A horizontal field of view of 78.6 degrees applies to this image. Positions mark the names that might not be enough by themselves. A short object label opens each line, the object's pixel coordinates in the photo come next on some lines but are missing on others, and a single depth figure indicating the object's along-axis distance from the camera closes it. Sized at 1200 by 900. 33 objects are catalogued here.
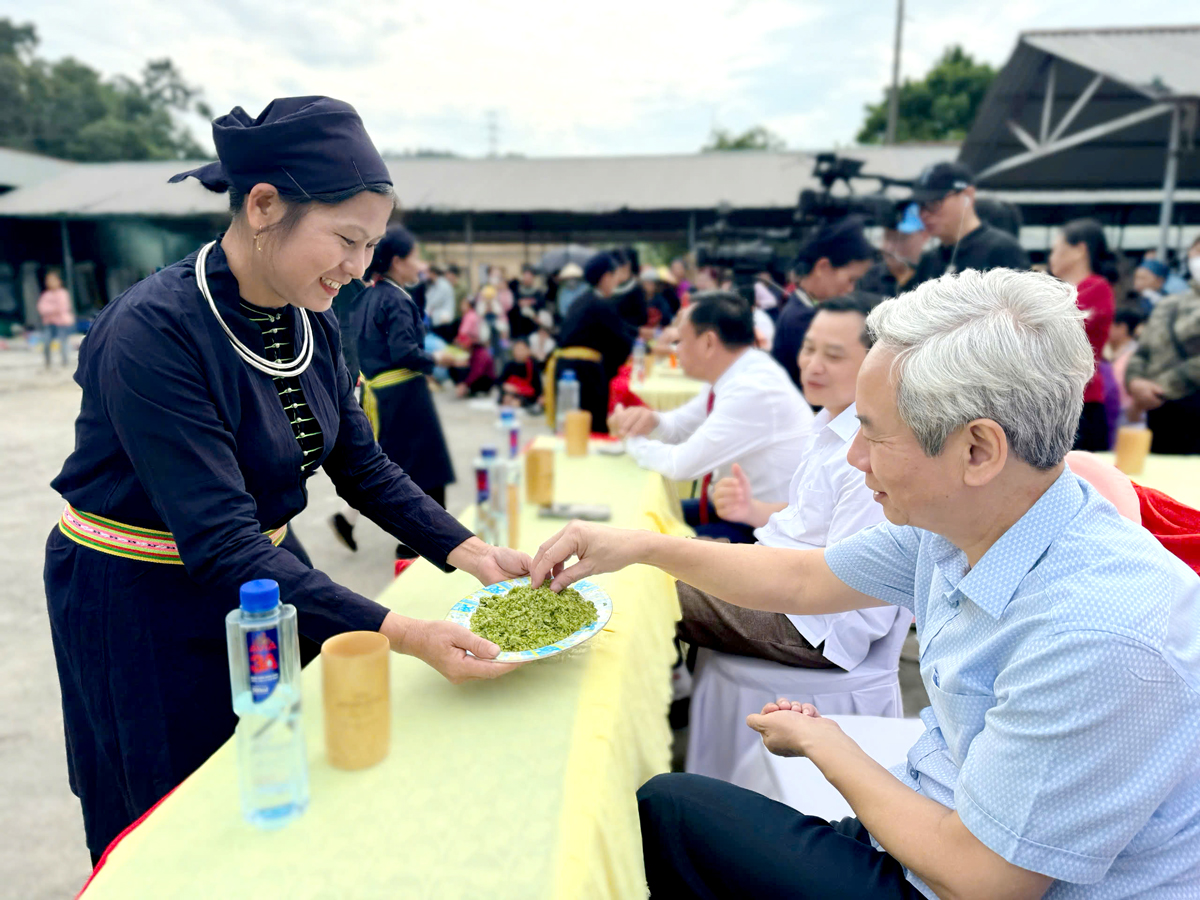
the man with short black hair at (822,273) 4.13
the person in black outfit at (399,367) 4.23
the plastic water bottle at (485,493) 2.01
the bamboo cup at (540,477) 2.40
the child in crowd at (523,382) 9.81
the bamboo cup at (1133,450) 2.93
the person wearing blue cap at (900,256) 4.66
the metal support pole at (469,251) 15.84
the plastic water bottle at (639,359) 6.32
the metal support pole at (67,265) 17.14
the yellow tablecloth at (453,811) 0.88
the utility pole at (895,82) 19.69
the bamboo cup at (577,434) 3.18
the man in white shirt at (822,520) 1.97
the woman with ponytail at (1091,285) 3.73
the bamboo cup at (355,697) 1.03
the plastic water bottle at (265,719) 0.95
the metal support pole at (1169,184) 7.00
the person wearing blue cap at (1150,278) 6.77
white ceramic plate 1.28
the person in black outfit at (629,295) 6.85
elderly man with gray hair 0.83
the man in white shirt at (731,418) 2.87
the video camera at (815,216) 4.98
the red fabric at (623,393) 4.61
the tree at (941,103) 31.84
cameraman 3.63
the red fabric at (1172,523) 1.32
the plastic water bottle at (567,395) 3.94
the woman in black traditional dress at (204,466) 1.12
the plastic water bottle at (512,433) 2.55
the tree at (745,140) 49.88
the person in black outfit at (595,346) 6.00
